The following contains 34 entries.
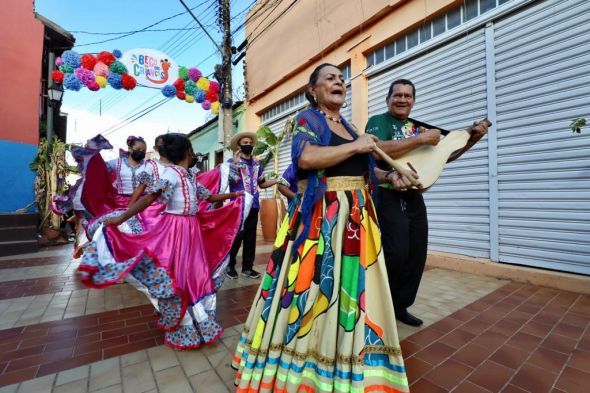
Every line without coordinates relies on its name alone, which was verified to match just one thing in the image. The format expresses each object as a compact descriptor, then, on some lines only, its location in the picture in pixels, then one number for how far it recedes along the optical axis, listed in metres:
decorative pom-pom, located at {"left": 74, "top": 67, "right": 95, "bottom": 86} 8.47
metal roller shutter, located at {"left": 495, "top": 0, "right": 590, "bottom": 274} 3.48
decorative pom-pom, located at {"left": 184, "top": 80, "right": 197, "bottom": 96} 9.80
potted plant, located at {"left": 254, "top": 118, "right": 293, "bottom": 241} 7.34
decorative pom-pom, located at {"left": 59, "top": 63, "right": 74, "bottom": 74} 8.56
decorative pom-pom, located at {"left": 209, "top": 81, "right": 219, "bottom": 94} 10.13
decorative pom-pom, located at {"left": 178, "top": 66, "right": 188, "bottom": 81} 9.59
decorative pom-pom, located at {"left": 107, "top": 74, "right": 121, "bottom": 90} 8.57
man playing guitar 2.26
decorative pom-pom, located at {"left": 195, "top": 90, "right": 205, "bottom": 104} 9.99
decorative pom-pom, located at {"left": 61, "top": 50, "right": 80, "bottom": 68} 8.56
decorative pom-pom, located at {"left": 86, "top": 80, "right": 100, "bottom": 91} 8.58
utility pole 9.89
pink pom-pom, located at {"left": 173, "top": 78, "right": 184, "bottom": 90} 9.45
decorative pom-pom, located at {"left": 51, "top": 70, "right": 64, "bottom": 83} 8.85
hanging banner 8.77
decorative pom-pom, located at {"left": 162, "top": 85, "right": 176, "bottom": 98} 9.27
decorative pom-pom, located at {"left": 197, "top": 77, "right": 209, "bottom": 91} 9.98
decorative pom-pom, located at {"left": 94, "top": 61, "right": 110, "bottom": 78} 8.53
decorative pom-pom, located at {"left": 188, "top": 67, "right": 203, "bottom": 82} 9.89
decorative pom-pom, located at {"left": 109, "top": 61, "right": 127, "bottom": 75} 8.57
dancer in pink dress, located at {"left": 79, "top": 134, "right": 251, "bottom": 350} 2.00
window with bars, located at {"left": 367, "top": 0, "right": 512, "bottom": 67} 4.40
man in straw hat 4.23
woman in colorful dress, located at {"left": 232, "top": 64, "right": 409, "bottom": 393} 1.37
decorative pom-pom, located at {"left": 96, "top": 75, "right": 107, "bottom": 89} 8.57
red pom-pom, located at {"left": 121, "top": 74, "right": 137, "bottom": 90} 8.68
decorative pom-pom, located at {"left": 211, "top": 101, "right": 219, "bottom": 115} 10.55
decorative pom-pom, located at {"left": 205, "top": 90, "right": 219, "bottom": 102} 10.15
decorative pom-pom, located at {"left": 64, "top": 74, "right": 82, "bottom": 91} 8.51
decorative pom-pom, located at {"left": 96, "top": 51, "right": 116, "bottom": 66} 8.51
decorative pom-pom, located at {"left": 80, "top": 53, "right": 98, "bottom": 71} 8.56
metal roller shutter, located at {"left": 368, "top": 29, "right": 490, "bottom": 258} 4.36
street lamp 8.47
